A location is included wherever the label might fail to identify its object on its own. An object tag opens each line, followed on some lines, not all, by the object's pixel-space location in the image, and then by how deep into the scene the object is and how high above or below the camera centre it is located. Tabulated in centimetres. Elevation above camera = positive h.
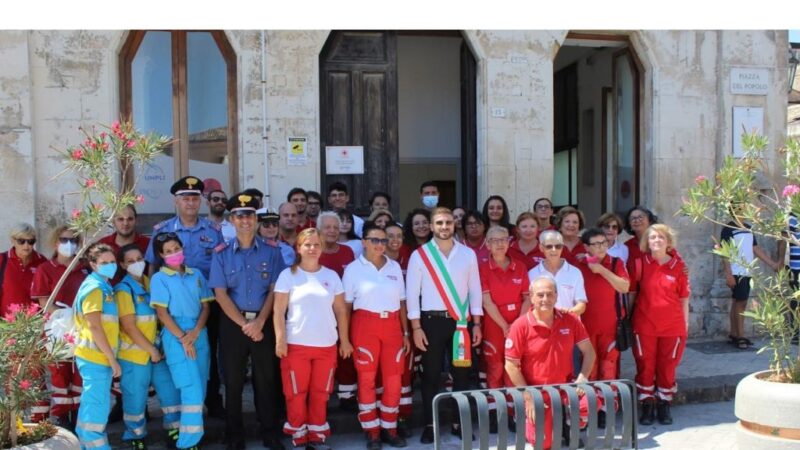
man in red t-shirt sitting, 484 -101
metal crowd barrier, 395 -122
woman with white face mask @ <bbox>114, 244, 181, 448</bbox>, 513 -109
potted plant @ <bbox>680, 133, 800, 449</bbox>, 438 -73
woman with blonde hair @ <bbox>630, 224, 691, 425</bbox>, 602 -102
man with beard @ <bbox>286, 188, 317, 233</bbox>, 677 -5
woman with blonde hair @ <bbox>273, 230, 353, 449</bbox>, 521 -98
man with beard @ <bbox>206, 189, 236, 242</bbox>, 646 -6
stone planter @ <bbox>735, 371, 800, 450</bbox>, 434 -135
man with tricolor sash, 557 -80
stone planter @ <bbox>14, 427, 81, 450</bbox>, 380 -129
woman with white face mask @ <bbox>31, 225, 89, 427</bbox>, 552 -70
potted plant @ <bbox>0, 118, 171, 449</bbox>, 392 -70
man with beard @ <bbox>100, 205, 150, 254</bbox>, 577 -25
